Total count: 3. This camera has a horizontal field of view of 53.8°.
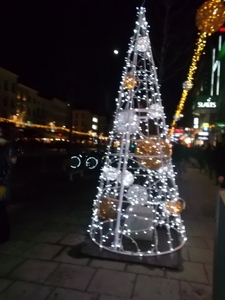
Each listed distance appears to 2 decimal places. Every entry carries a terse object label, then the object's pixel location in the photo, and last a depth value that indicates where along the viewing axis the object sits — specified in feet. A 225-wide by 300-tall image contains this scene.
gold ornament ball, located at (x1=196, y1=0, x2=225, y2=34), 12.90
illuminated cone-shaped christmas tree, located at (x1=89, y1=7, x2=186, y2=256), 12.43
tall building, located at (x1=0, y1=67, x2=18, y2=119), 125.88
